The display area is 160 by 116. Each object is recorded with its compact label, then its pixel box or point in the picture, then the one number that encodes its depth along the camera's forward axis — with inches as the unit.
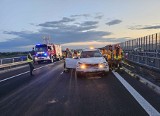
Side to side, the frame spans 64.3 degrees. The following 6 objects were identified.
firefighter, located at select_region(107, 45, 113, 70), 361.8
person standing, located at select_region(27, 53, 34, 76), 372.1
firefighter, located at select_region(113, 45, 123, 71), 347.0
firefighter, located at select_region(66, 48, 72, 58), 371.8
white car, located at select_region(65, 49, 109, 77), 285.0
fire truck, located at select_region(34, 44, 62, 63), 719.6
